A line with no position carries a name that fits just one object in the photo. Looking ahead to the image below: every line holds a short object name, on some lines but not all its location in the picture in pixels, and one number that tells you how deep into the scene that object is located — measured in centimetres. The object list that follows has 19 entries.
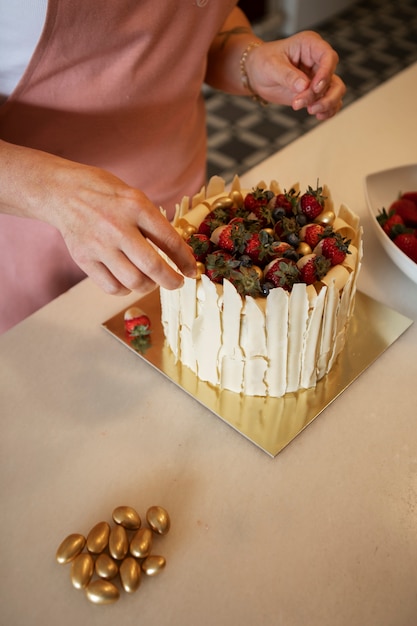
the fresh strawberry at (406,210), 101
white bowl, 108
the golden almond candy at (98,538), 65
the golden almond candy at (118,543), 64
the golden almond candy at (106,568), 63
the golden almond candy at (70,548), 64
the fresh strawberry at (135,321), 89
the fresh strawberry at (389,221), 99
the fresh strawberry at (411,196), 105
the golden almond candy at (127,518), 67
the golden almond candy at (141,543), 64
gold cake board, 77
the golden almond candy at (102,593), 61
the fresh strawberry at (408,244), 94
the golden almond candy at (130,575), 62
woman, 65
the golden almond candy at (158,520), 66
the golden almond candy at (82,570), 62
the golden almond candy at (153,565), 63
